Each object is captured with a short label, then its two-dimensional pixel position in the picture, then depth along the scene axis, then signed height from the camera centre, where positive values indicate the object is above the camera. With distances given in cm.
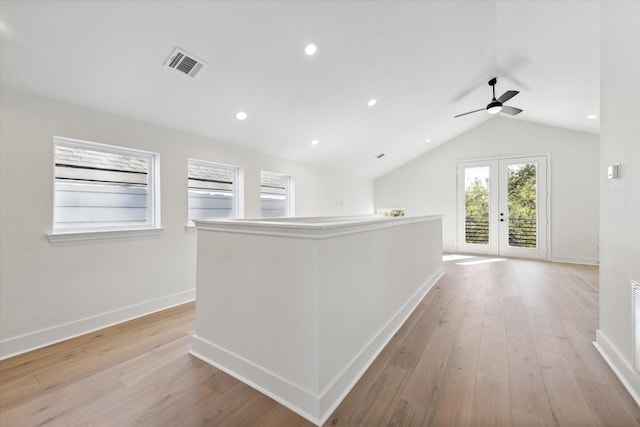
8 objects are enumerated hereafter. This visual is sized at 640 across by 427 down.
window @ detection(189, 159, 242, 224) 351 +32
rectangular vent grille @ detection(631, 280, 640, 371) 149 -59
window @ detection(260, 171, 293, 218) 454 +34
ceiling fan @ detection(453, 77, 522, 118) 373 +163
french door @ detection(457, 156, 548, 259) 575 +16
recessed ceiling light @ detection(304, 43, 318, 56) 251 +158
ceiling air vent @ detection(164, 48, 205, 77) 222 +131
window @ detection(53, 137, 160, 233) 248 +27
